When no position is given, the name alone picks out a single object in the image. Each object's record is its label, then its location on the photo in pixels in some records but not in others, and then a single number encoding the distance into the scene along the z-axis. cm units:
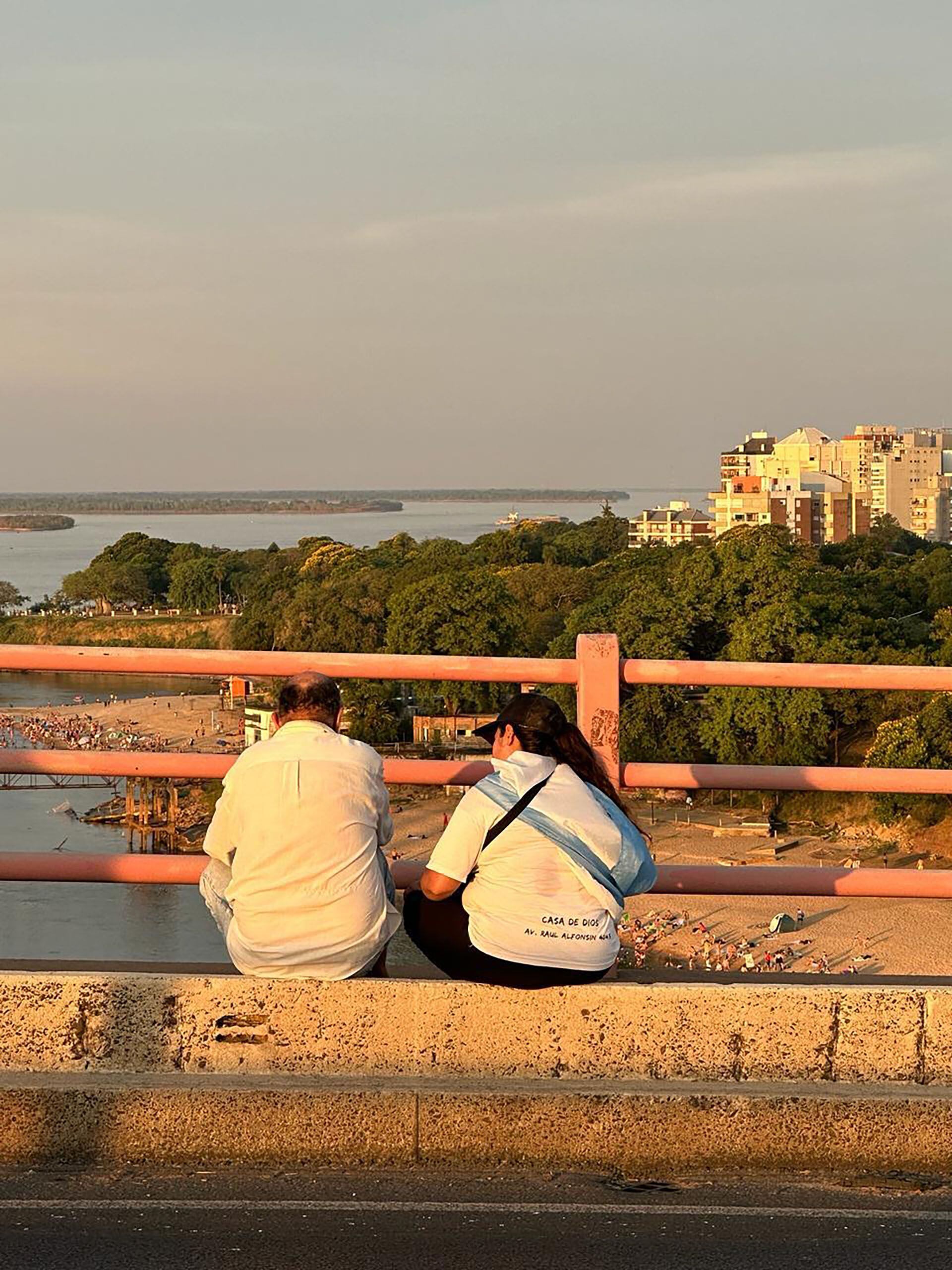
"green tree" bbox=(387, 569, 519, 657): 9381
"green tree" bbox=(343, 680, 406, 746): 8819
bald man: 550
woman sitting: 540
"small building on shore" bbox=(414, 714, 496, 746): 8556
